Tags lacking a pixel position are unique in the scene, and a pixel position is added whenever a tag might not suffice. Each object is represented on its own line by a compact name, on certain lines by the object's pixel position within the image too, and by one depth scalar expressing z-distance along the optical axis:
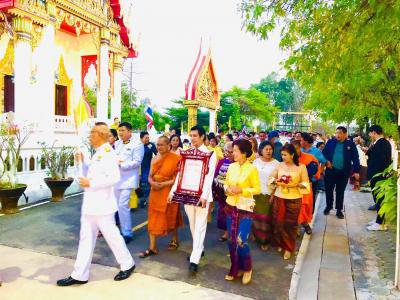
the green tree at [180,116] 35.19
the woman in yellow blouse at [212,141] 7.84
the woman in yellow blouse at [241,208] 4.10
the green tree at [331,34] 4.30
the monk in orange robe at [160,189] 4.83
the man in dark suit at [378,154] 6.98
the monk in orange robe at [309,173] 5.98
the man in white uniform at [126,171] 5.26
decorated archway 11.58
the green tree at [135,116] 29.00
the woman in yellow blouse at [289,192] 5.08
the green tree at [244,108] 35.28
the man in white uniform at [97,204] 3.87
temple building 10.72
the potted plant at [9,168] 6.84
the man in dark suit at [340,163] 7.11
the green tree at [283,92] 70.56
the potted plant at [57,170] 8.04
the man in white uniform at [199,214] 4.30
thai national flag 14.15
